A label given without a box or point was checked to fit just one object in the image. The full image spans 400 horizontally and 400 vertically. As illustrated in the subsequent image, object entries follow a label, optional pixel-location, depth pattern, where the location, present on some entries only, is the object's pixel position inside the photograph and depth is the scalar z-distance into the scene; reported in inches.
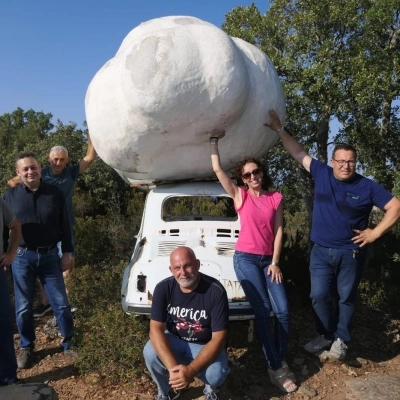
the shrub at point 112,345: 162.6
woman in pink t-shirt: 158.6
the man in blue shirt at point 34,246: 171.2
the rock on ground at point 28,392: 125.3
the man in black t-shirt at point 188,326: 135.6
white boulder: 156.2
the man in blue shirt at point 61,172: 216.5
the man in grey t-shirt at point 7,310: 153.3
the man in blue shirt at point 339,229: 162.9
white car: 164.7
